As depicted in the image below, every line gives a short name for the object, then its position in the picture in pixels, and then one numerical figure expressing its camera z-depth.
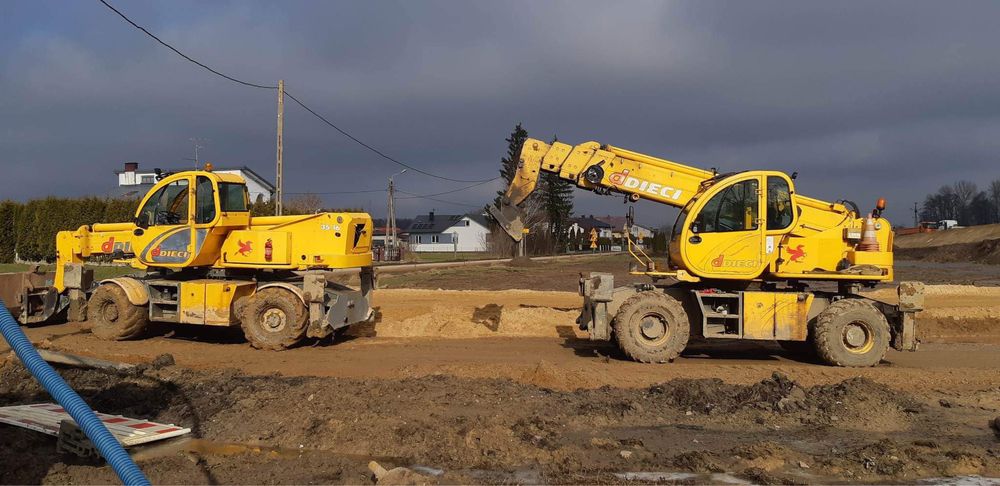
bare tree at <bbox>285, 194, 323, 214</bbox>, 37.50
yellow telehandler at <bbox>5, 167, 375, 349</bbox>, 12.45
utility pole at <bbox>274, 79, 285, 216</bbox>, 24.92
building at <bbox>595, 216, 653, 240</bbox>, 133.54
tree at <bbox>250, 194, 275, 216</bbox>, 31.33
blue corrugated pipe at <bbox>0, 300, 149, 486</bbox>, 3.49
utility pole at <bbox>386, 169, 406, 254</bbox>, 52.94
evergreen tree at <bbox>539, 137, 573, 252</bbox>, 69.00
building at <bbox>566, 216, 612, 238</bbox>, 83.78
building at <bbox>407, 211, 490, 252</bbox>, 111.31
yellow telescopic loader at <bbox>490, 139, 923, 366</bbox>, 10.66
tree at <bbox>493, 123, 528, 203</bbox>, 70.70
